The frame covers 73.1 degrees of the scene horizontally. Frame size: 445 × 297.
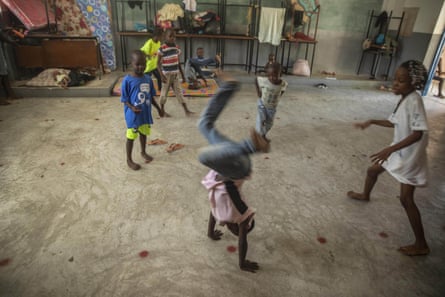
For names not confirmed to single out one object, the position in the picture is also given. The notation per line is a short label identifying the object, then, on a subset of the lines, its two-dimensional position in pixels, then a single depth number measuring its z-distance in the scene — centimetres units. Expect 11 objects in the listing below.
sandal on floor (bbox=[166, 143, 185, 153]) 387
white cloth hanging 742
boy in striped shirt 450
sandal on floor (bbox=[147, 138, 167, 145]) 405
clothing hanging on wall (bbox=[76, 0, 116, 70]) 703
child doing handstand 151
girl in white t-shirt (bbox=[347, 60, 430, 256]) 211
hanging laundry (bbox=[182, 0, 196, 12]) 714
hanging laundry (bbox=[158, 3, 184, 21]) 732
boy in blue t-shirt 305
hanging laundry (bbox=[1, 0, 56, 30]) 608
